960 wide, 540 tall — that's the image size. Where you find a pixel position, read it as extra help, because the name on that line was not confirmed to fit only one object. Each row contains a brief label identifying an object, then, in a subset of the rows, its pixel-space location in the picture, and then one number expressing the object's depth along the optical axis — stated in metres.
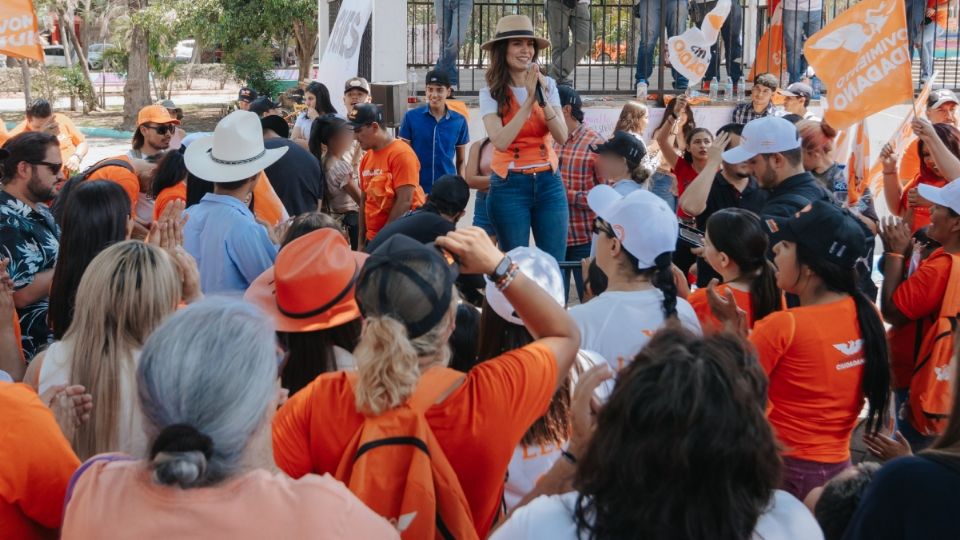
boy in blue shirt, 8.69
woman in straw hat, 6.74
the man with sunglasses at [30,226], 4.76
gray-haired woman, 1.99
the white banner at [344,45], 9.69
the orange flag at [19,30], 7.10
